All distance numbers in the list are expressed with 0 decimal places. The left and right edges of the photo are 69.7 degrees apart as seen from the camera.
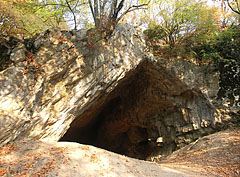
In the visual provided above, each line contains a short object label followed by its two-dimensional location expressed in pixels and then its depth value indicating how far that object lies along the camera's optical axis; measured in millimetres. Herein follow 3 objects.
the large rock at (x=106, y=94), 5934
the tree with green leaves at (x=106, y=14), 9055
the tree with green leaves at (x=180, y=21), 10977
